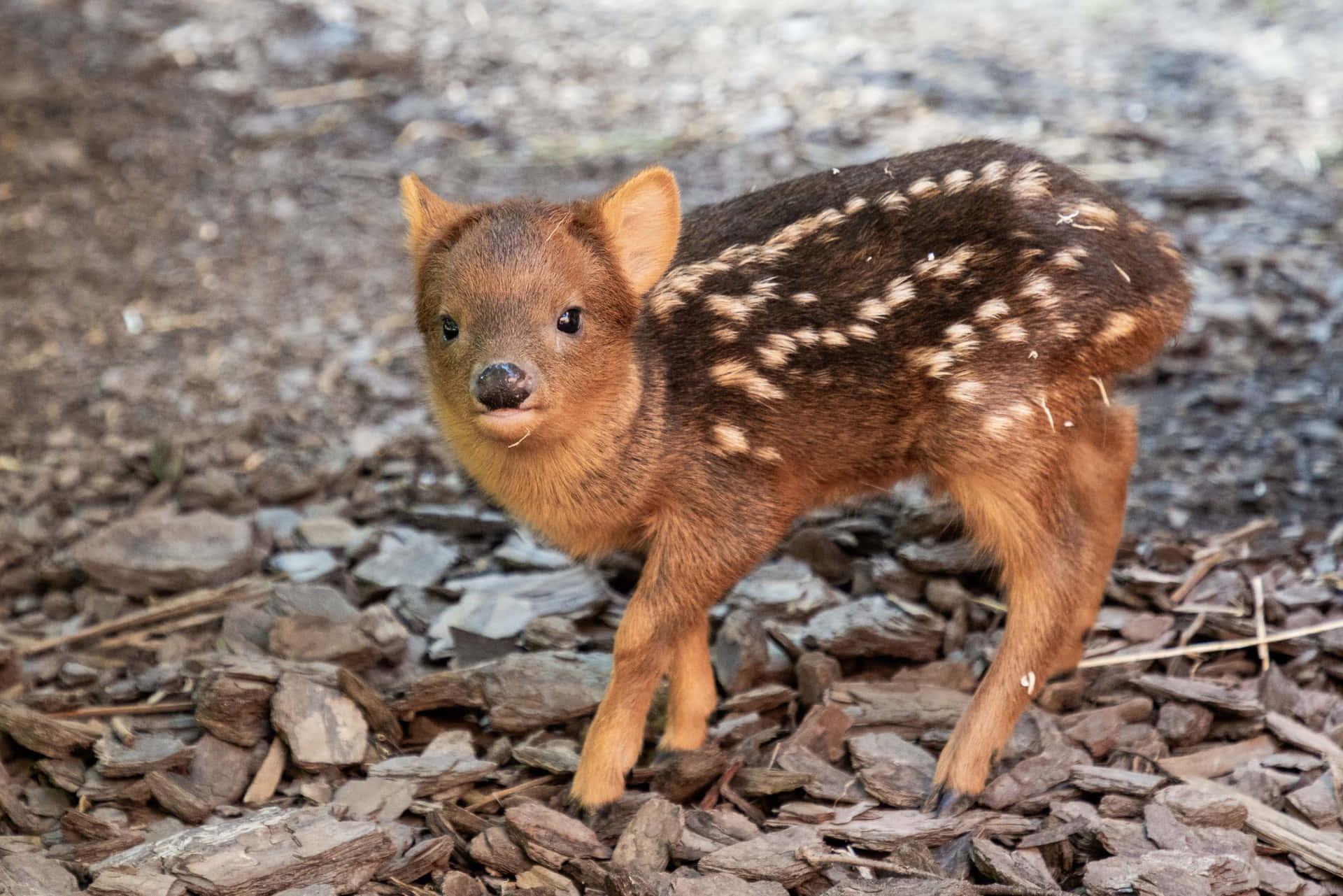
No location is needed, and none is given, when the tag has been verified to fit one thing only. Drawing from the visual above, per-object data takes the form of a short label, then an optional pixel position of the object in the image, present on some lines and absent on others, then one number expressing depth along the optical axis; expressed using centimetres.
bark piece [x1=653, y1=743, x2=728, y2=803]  773
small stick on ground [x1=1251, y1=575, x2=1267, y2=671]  862
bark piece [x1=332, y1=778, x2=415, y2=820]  745
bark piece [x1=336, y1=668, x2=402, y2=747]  806
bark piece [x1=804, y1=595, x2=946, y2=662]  877
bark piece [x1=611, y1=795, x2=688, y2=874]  712
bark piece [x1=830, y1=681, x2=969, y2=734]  830
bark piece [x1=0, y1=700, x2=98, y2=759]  764
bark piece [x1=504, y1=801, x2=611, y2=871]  714
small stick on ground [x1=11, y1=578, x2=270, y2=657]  914
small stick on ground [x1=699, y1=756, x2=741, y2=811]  773
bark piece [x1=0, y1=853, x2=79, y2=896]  650
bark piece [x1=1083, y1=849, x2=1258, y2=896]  660
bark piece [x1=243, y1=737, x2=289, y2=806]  768
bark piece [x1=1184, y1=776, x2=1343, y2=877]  699
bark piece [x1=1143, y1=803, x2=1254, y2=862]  704
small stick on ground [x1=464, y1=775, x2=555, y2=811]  764
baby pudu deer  755
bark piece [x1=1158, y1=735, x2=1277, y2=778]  787
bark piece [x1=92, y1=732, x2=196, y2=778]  753
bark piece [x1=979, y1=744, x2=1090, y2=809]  765
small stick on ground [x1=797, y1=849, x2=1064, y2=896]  669
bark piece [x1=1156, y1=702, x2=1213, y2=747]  810
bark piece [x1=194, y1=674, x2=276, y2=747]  782
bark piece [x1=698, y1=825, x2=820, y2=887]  689
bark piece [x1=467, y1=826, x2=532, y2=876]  714
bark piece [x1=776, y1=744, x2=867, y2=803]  768
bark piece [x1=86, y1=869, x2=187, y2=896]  646
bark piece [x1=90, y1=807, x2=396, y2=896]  659
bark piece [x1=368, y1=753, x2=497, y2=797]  765
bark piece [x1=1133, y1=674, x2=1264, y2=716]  812
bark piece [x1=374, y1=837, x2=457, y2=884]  694
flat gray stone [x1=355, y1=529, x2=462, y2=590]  978
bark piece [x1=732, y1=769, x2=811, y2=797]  765
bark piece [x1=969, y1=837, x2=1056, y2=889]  677
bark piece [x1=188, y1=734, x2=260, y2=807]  769
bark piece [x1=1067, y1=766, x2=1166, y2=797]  746
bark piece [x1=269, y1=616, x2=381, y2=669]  866
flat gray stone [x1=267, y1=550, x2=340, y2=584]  986
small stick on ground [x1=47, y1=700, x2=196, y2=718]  813
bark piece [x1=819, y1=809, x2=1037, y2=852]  719
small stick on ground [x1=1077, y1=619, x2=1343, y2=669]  862
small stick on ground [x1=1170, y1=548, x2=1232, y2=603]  917
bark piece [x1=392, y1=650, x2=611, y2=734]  820
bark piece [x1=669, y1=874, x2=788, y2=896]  672
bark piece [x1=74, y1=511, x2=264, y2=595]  966
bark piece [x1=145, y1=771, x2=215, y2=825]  739
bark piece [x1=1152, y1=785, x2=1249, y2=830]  725
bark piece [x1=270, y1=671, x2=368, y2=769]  774
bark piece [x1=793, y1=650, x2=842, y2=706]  845
